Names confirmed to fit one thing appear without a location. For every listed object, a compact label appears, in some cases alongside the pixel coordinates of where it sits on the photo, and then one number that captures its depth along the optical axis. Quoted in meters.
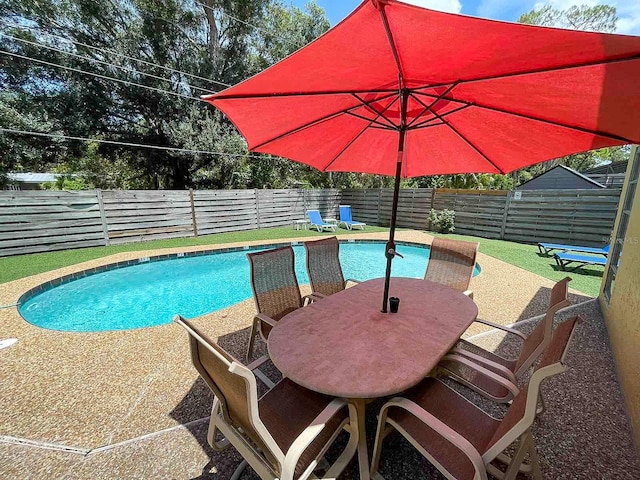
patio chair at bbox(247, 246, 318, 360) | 2.62
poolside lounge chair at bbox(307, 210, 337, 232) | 11.47
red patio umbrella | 1.12
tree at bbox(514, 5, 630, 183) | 19.64
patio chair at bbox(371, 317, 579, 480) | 1.10
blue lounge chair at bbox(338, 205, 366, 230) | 12.37
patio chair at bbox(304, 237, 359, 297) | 3.27
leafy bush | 10.62
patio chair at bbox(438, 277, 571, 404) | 1.70
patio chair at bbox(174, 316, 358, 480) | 1.17
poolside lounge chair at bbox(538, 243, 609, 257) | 6.48
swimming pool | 4.64
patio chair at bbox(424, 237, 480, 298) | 3.39
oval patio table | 1.43
